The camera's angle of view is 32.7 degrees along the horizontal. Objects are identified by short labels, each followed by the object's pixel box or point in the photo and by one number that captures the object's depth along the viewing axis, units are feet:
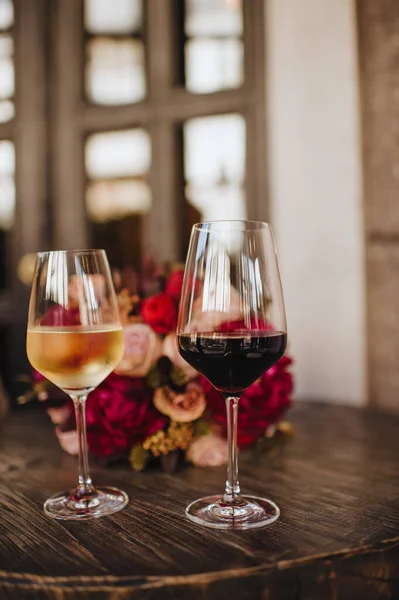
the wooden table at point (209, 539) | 2.13
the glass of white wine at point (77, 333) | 2.79
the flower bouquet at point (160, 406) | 3.32
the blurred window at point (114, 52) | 9.40
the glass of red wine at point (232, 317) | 2.58
